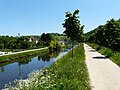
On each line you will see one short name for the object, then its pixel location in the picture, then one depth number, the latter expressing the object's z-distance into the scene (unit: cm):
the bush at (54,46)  3061
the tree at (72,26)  997
